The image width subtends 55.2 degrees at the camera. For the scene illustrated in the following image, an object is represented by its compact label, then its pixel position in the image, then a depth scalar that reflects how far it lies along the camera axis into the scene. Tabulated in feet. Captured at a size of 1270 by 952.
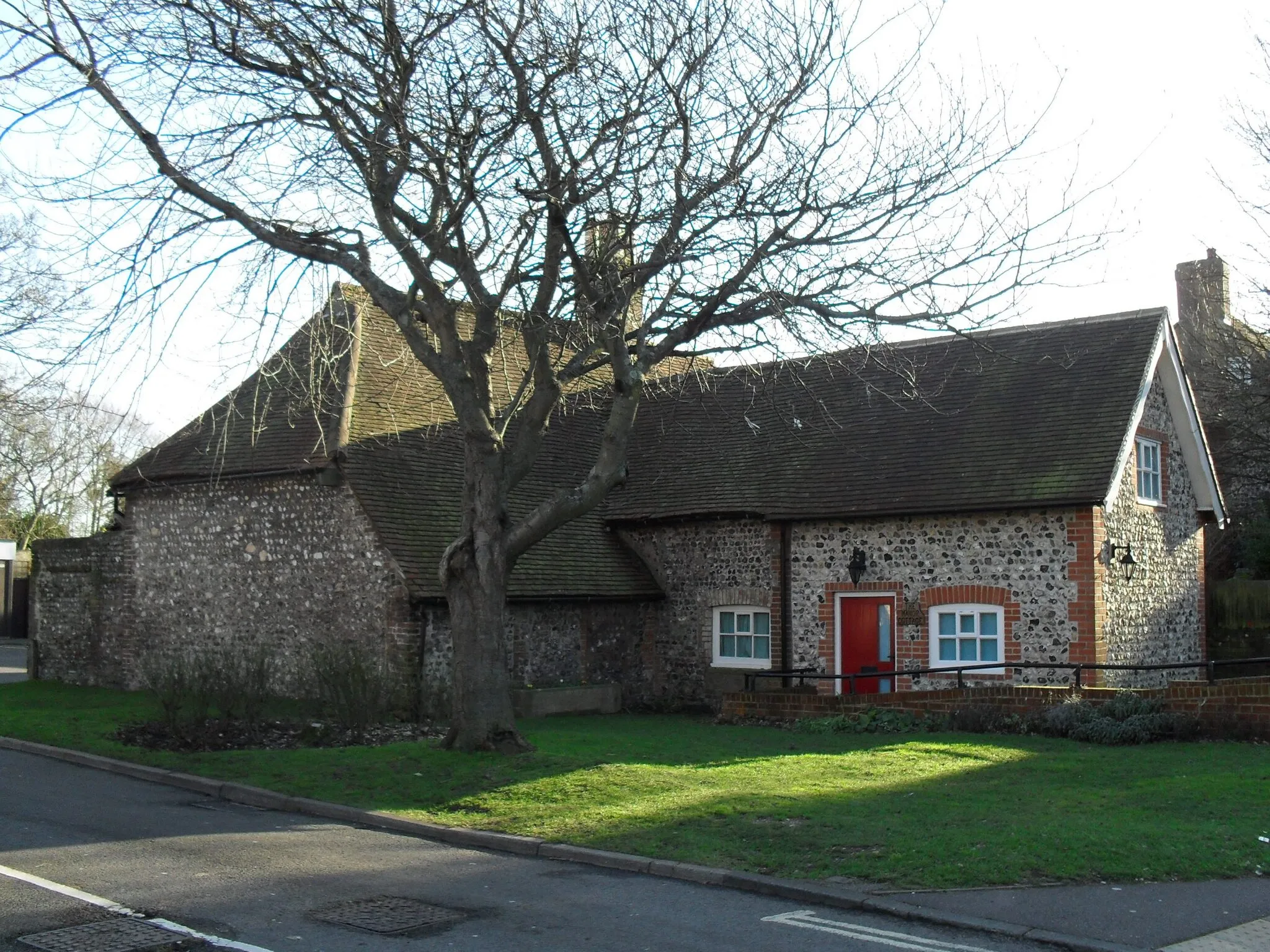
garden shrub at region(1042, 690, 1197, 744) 50.55
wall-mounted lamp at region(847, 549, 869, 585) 69.00
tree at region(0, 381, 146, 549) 138.31
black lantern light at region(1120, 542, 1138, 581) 65.77
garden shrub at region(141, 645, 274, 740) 50.29
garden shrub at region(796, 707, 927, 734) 57.00
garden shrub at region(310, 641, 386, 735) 52.21
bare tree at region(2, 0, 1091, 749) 39.81
